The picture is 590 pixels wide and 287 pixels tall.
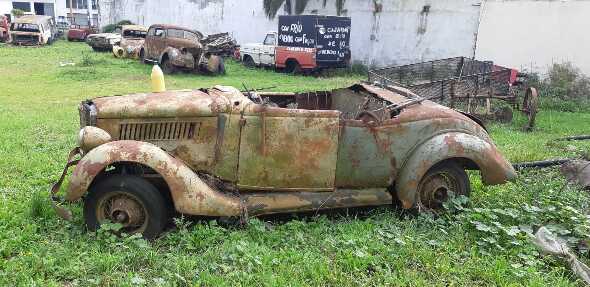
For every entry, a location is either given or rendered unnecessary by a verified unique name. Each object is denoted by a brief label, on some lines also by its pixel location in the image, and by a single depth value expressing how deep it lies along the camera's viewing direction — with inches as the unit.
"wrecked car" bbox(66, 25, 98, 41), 1184.8
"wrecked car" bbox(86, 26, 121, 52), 933.2
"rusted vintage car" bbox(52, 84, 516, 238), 166.2
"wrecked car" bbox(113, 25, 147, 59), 820.0
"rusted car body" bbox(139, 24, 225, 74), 671.8
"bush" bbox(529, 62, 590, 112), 524.4
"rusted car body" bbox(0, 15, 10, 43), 1027.4
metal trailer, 382.6
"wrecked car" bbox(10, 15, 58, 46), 985.5
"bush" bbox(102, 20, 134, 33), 1234.6
